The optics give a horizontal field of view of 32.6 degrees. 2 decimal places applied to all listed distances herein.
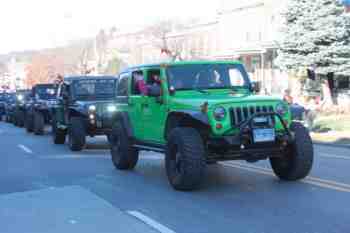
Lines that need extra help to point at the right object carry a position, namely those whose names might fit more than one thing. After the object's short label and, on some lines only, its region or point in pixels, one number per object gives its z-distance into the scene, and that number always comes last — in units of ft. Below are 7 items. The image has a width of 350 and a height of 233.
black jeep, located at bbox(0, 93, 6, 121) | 122.93
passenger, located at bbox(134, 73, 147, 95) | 35.09
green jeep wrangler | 28.73
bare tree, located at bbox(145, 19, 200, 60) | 172.96
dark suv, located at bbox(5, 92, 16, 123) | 104.92
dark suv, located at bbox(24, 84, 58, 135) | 72.91
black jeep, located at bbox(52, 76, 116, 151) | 51.49
